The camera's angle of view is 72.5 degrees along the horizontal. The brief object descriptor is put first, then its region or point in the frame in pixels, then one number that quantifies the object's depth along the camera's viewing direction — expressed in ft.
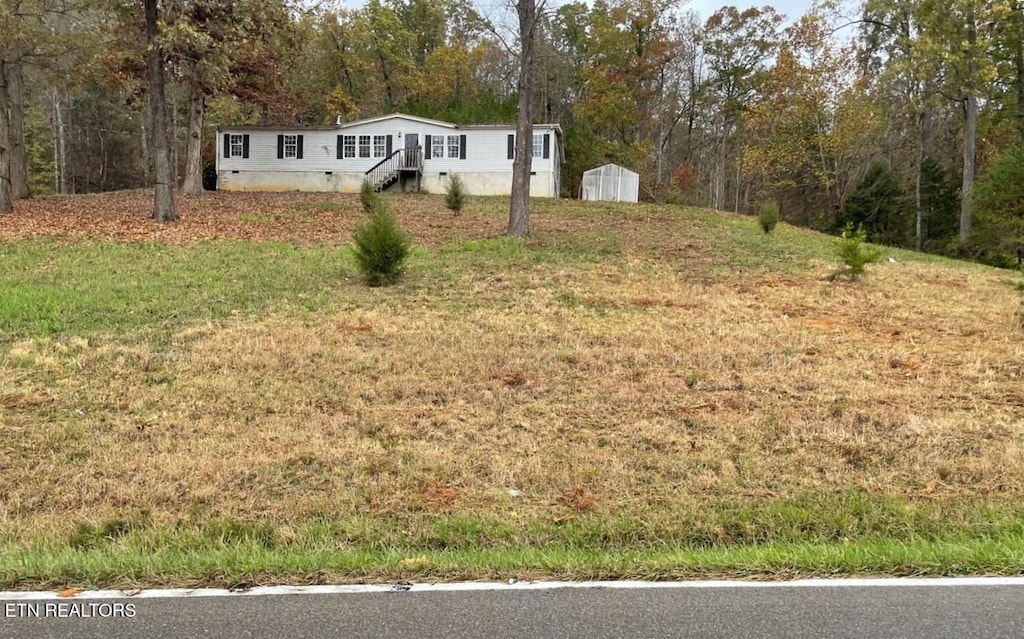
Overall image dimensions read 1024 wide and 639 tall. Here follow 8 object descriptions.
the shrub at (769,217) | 66.74
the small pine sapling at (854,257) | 41.73
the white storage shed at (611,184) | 102.83
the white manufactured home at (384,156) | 100.53
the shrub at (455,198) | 70.13
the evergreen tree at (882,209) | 107.55
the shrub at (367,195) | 63.41
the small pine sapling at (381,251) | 37.24
